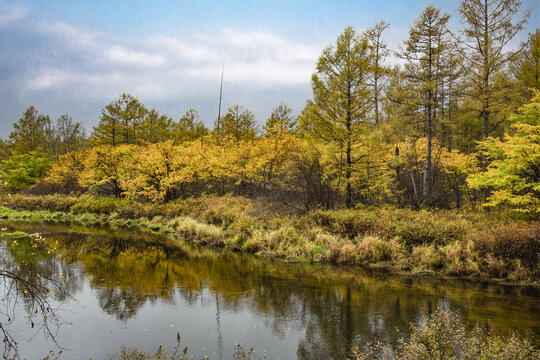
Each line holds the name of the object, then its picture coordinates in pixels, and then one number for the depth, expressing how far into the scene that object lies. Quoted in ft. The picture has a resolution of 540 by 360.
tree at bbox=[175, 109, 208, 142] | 138.92
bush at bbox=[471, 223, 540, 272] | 34.99
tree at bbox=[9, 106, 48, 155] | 166.81
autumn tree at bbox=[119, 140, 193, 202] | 90.89
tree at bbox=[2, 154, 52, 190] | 141.69
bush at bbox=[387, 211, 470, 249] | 41.50
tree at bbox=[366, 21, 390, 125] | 79.71
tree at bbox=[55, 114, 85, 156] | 190.19
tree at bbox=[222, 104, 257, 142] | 120.57
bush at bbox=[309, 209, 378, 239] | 48.65
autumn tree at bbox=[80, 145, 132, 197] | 105.29
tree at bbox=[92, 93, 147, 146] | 133.18
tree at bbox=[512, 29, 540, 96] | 58.03
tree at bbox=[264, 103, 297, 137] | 115.34
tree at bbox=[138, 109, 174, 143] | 139.22
